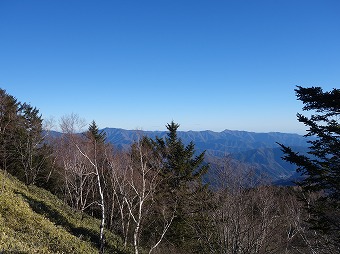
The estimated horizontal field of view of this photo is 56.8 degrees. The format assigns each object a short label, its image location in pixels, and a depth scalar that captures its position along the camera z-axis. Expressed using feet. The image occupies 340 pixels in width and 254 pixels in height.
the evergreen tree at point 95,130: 170.76
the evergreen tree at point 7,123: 117.11
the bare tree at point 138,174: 88.82
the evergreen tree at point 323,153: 36.91
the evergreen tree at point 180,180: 93.81
